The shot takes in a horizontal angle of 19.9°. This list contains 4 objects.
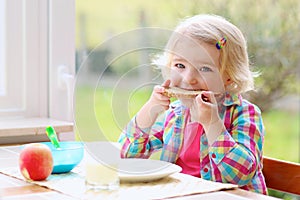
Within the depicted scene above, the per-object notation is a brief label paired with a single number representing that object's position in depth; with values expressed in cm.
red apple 200
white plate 198
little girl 207
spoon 212
